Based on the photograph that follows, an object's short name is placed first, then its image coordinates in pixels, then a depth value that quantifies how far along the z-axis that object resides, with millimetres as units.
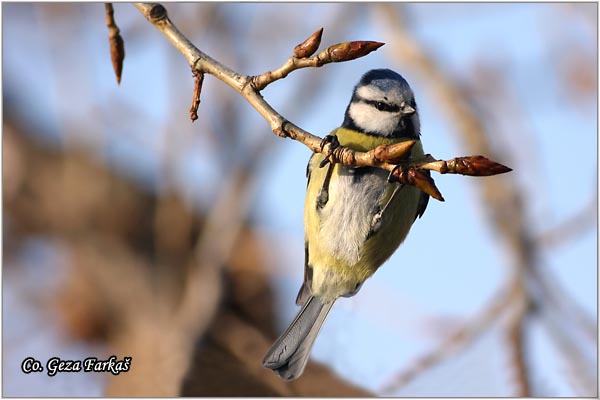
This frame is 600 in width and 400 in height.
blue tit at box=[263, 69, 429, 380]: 4285
